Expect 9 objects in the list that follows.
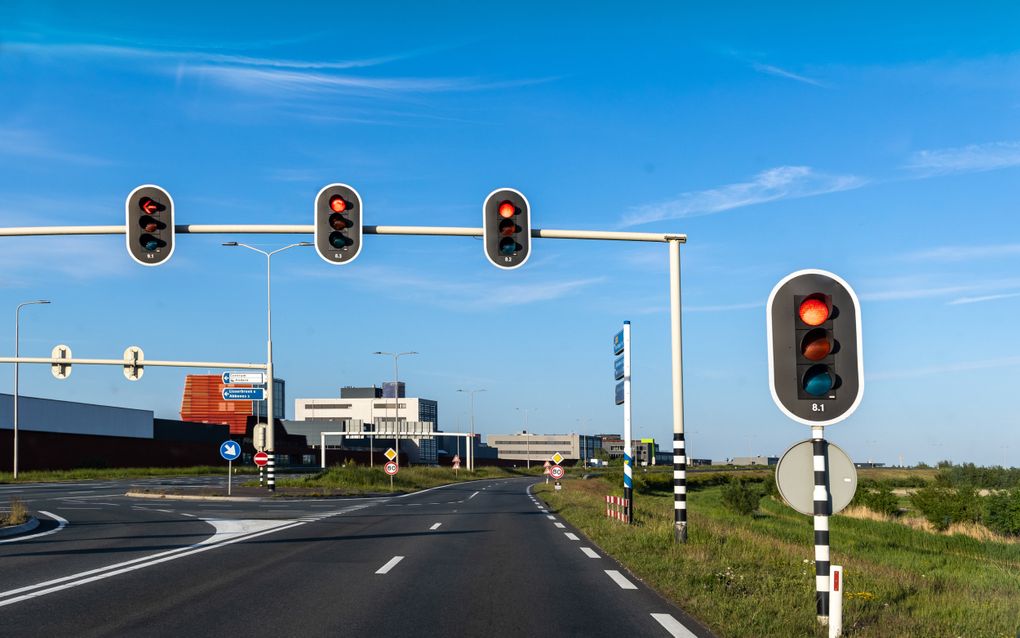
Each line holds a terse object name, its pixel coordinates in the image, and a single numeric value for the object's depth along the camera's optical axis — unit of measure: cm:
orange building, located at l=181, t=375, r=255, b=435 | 11481
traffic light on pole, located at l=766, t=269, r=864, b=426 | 771
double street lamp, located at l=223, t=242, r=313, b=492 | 3853
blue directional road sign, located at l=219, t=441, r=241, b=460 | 3638
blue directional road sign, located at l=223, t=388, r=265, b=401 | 3944
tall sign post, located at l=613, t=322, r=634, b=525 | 2245
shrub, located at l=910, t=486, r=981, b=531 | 4441
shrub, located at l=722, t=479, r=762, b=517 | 5066
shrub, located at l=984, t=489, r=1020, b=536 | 4203
